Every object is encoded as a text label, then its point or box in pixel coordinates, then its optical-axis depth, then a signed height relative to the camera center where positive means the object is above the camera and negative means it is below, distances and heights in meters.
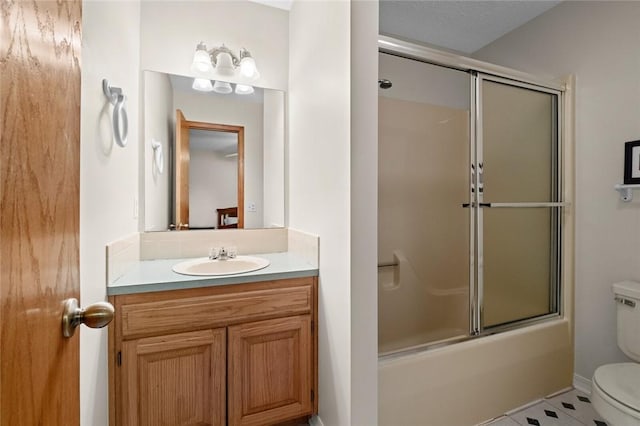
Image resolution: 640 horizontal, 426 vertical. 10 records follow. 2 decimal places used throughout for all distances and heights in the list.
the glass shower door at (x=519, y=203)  1.96 +0.05
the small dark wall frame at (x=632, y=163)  1.67 +0.27
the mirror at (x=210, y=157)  1.83 +0.36
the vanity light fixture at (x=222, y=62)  1.84 +0.94
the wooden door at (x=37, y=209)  0.39 +0.00
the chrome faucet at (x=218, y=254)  1.79 -0.26
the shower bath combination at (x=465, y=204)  1.92 +0.05
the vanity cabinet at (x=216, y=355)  1.26 -0.66
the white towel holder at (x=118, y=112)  1.15 +0.40
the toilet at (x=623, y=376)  1.21 -0.76
